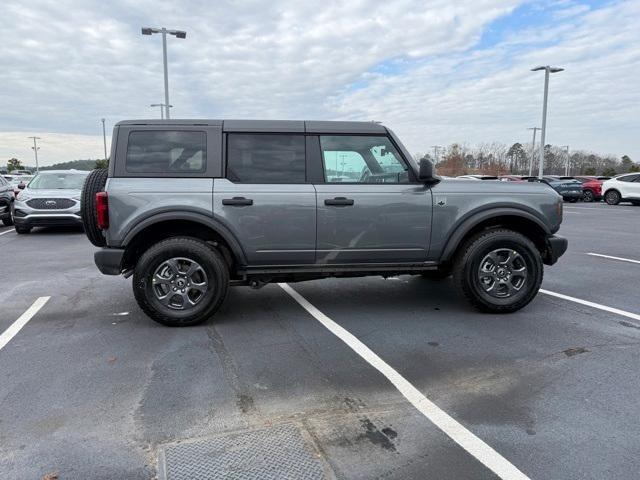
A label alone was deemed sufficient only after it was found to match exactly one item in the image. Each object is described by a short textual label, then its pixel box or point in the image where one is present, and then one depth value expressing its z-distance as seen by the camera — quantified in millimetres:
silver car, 11508
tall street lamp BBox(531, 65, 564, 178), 29359
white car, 23375
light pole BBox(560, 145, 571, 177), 65288
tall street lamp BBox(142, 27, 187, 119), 21266
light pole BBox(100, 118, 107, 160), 51144
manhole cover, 2473
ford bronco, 4602
